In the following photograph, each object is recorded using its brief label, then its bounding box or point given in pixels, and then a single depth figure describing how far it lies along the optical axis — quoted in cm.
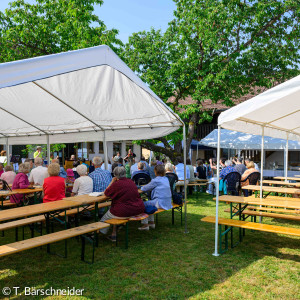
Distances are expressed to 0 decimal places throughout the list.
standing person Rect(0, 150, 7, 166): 1088
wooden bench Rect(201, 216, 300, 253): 438
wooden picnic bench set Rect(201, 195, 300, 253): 453
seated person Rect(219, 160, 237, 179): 834
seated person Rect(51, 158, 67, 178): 778
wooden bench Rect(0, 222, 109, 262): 339
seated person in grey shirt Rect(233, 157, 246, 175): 934
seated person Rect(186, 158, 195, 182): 1033
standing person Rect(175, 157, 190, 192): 933
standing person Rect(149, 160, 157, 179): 960
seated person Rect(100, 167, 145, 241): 510
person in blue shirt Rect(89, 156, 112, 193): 620
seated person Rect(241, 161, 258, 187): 816
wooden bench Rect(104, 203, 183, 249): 488
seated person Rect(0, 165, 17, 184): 695
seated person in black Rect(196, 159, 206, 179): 1161
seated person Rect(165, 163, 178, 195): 665
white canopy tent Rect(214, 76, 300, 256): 394
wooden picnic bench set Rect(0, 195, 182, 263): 359
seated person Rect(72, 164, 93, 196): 592
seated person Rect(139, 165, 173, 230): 591
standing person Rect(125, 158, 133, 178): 1029
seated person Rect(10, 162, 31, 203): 618
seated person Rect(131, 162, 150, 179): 761
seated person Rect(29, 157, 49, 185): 702
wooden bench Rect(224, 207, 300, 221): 521
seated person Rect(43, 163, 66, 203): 538
